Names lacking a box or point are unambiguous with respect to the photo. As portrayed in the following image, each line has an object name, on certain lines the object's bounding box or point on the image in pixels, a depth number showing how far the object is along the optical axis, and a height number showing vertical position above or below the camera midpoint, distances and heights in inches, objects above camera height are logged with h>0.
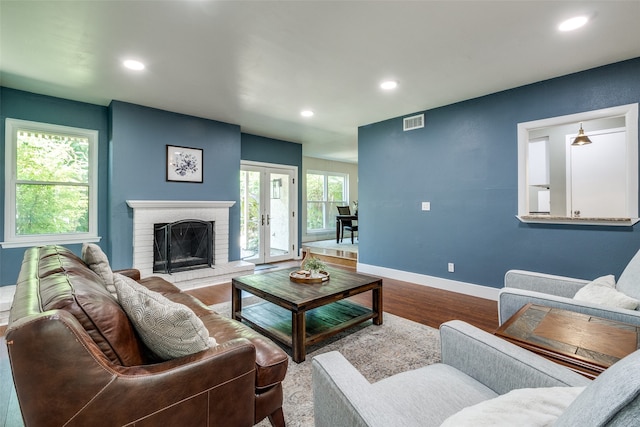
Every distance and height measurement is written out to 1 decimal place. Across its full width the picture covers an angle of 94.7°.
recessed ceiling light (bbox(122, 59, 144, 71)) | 110.5 +57.3
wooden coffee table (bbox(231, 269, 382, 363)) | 88.2 -34.3
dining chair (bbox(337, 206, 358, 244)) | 304.3 -9.7
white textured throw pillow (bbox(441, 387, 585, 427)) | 25.8 -18.4
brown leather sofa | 33.6 -21.8
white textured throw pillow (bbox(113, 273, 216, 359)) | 44.4 -17.1
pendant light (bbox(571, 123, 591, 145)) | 141.5 +35.9
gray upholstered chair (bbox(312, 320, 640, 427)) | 16.7 -21.8
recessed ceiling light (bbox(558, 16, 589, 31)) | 86.6 +57.2
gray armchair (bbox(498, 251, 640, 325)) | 59.4 -19.8
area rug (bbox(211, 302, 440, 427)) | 69.2 -43.1
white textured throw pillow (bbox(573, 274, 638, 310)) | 63.2 -18.8
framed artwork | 170.4 +29.8
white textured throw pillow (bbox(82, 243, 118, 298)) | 75.9 -13.5
